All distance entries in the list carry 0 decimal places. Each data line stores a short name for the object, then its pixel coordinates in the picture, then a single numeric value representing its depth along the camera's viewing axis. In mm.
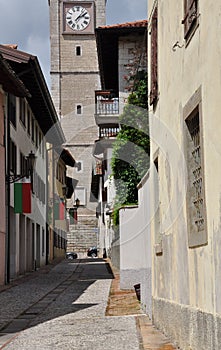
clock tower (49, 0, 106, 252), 71688
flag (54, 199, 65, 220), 42744
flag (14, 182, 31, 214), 24062
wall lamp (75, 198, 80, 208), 65562
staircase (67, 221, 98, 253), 67562
